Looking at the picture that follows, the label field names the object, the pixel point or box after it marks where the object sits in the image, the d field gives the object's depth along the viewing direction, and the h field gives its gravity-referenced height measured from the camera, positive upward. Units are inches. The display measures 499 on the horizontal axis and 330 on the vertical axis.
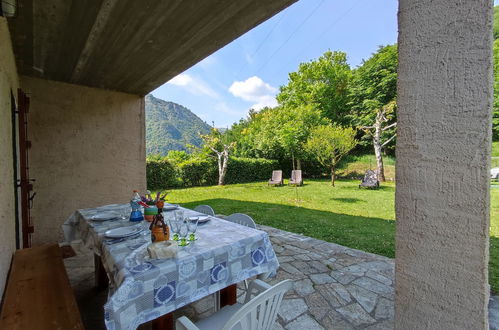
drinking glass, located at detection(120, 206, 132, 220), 77.8 -18.1
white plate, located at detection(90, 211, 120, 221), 74.4 -17.7
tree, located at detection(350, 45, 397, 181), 578.2 +185.6
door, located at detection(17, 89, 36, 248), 99.7 -4.5
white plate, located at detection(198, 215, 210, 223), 71.7 -17.7
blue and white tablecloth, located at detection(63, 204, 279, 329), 39.0 -21.0
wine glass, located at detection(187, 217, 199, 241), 55.3 -17.6
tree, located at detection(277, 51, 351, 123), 671.8 +217.5
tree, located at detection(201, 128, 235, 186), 390.3 +22.0
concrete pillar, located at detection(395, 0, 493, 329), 26.1 -0.5
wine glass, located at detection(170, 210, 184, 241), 54.3 -15.5
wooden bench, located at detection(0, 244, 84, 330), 46.1 -30.4
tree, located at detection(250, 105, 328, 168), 454.3 +58.2
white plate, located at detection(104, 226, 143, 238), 57.4 -17.7
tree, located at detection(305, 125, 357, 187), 371.6 +27.9
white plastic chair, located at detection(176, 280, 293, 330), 36.8 -25.8
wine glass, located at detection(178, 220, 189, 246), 54.6 -16.2
